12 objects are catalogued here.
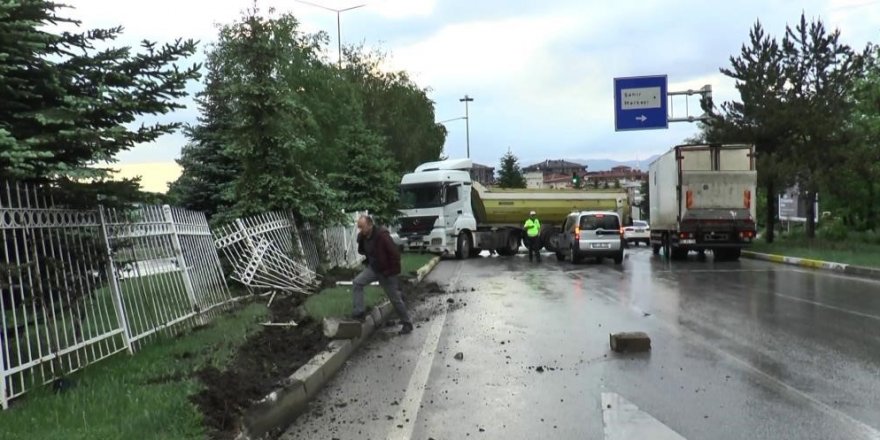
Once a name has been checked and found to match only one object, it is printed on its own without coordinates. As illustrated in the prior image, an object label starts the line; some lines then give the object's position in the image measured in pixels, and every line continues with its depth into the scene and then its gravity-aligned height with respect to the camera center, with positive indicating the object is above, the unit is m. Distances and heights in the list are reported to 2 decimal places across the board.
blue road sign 25.44 +2.26
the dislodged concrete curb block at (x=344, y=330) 8.41 -1.79
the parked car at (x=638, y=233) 39.19 -3.93
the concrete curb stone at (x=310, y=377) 6.28 -1.77
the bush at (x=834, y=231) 29.73 -3.54
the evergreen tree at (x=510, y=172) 89.31 +0.14
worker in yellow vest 25.91 -2.29
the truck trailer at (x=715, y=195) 22.33 -1.18
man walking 9.75 -1.19
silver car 22.58 -2.26
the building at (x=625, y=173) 155.62 -2.09
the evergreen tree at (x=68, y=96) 5.57 +0.96
